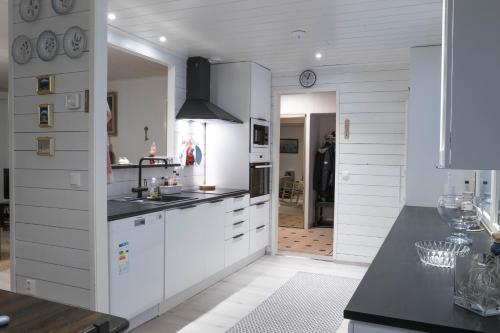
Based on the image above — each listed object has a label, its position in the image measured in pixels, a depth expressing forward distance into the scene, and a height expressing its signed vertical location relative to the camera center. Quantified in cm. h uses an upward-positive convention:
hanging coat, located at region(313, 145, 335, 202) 689 -24
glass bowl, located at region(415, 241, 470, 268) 159 -38
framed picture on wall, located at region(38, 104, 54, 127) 263 +26
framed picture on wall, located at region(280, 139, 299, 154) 1026 +28
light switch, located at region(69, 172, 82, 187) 254 -15
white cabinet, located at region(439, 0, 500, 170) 102 +18
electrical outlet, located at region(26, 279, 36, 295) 276 -88
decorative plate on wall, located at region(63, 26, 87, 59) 248 +69
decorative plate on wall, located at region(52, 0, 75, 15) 252 +92
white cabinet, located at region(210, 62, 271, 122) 472 +80
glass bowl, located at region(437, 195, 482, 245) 223 -29
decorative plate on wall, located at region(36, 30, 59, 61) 259 +70
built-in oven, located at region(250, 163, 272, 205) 481 -30
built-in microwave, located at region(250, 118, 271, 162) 481 +20
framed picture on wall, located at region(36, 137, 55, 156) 263 +6
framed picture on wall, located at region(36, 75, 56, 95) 262 +45
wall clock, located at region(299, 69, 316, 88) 506 +97
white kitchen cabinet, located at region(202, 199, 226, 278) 385 -76
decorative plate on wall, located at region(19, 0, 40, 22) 267 +95
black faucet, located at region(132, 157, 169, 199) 369 -29
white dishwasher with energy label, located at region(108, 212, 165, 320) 272 -76
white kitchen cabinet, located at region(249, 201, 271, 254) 483 -84
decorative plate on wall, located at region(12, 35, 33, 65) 270 +69
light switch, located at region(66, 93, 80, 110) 252 +33
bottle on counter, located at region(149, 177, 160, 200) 378 -31
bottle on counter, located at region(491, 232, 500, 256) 145 -31
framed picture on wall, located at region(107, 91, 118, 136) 641 +69
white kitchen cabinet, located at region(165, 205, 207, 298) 331 -78
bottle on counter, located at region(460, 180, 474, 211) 225 -24
